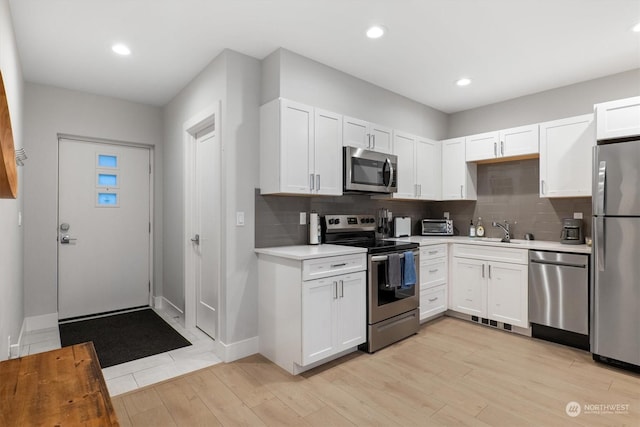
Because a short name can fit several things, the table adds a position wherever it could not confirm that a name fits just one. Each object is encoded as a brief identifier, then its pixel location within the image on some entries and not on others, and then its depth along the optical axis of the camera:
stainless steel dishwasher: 3.07
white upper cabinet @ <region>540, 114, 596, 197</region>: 3.33
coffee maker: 3.49
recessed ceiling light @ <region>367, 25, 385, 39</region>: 2.66
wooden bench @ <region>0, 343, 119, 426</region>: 1.03
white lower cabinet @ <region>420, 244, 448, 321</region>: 3.72
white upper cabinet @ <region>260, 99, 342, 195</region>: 2.85
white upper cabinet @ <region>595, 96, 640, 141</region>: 2.84
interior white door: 3.27
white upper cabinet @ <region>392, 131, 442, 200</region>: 3.97
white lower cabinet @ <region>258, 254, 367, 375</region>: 2.60
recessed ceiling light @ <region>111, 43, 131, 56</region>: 2.90
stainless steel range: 3.02
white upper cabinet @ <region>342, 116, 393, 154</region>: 3.32
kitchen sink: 3.81
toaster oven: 4.58
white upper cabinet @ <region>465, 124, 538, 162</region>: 3.74
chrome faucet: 3.89
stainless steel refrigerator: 2.65
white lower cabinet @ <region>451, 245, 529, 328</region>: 3.47
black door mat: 3.03
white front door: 3.95
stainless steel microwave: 3.25
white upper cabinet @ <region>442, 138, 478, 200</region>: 4.36
